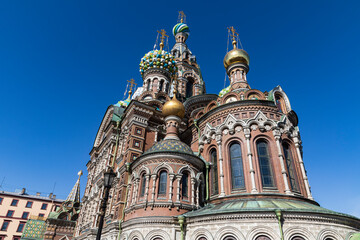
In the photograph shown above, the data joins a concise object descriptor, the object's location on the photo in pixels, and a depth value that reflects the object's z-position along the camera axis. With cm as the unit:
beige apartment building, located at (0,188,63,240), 3925
